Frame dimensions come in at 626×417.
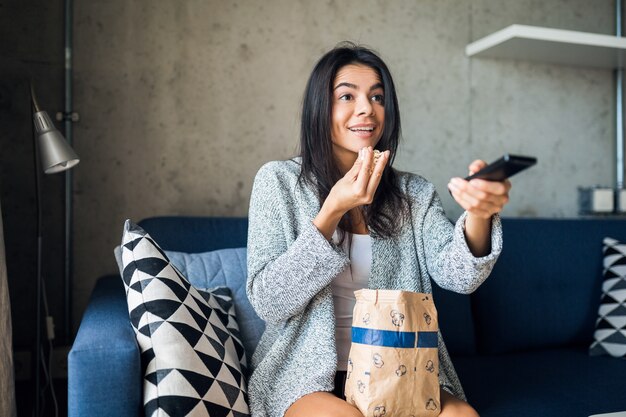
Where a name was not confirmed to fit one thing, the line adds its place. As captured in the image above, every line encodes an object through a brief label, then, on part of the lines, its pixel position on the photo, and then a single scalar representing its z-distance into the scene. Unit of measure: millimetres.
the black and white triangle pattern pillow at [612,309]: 1971
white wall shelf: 2350
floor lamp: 1622
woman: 1242
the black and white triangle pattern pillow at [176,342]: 1173
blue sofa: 1528
